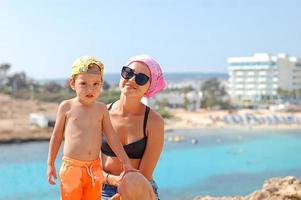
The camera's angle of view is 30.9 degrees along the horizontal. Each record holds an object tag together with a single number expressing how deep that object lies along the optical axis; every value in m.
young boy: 2.70
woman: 2.86
